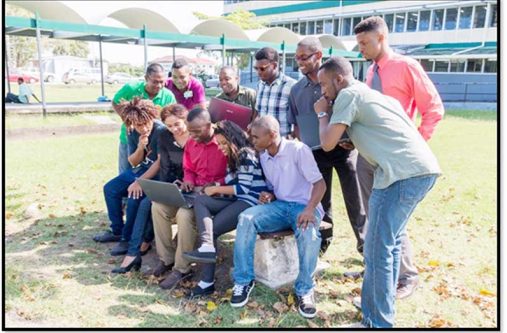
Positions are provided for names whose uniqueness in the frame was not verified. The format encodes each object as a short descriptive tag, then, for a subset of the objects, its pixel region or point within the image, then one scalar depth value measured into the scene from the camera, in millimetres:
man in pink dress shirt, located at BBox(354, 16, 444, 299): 3162
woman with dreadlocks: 4209
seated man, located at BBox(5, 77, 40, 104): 14898
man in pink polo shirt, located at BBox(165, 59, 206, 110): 4934
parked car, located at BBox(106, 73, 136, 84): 40028
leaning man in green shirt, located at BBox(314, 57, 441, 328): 2631
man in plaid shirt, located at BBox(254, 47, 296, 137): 4164
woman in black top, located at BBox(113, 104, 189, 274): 3971
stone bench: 3520
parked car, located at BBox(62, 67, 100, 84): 39250
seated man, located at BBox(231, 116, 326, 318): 3242
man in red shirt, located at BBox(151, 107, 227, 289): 3668
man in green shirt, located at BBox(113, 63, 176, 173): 4719
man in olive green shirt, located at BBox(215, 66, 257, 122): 4566
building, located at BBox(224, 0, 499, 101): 25344
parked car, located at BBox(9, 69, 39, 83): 30547
